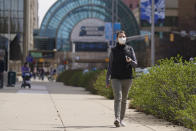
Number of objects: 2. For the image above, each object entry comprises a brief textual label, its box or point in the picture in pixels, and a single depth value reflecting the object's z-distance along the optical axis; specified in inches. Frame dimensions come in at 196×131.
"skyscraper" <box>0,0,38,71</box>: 3649.1
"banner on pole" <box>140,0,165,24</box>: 1594.1
